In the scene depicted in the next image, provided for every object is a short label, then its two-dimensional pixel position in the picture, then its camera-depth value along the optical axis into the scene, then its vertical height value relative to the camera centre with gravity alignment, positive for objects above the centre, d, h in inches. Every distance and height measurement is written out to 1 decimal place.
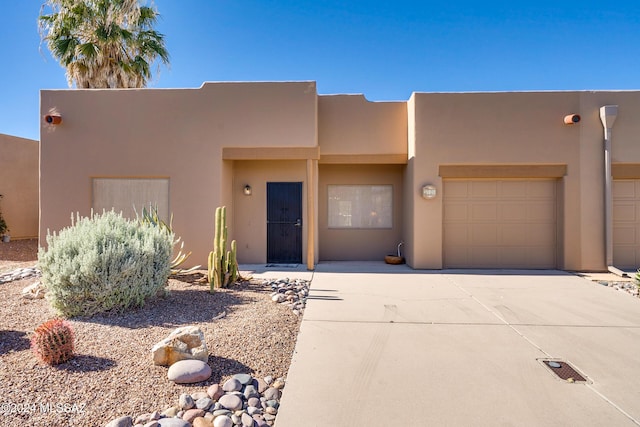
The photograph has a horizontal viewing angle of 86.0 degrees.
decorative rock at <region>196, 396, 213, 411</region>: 101.8 -56.1
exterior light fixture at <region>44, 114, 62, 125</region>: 331.3 +94.6
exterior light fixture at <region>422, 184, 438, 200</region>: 327.3 +24.1
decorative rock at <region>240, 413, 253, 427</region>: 95.9 -57.8
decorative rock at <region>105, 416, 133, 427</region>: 90.8 -55.0
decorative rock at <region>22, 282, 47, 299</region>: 212.4 -47.9
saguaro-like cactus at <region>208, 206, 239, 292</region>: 237.6 -30.7
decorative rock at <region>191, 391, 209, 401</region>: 105.7 -55.9
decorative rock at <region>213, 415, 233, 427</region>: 94.7 -57.1
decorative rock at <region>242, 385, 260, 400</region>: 109.5 -56.8
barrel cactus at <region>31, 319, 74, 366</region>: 118.3 -44.2
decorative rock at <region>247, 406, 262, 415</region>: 102.2 -58.3
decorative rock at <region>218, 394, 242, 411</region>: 102.9 -56.5
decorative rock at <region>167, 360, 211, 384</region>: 113.5 -52.2
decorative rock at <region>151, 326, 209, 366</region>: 122.3 -47.8
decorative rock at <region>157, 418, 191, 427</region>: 91.8 -55.7
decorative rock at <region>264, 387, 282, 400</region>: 110.8 -58.0
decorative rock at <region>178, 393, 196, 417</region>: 101.3 -55.4
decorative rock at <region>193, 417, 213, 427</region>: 94.0 -56.9
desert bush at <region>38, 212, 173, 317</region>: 172.9 -27.6
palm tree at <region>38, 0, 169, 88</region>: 441.4 +235.3
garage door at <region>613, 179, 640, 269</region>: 331.3 -10.5
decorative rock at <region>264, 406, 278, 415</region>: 103.7 -59.0
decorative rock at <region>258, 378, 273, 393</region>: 114.8 -57.7
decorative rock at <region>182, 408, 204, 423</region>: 96.4 -56.5
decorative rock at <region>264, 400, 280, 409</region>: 106.9 -58.7
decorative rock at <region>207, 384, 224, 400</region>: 107.7 -55.7
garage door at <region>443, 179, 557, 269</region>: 339.9 -6.8
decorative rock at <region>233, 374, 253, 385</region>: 115.6 -55.4
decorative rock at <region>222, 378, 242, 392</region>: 111.7 -55.6
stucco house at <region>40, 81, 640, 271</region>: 323.3 +52.7
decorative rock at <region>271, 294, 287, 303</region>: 214.4 -51.9
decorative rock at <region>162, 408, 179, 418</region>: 97.5 -56.2
